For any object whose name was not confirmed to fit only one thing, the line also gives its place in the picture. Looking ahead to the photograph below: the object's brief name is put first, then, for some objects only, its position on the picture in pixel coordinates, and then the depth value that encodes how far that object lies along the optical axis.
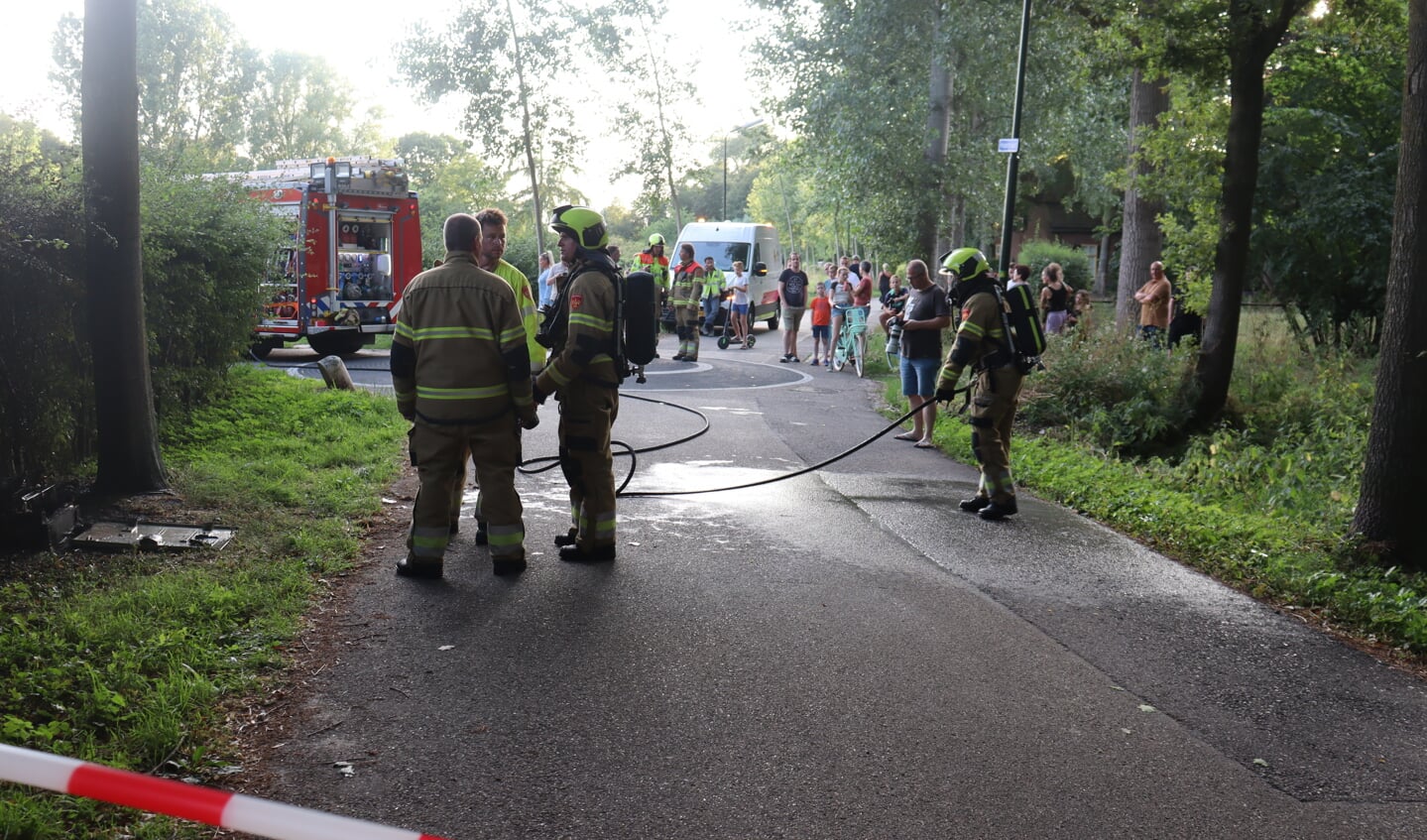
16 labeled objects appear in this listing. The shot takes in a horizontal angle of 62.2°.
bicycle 20.64
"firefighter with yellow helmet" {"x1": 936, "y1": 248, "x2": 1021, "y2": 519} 8.62
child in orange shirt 21.78
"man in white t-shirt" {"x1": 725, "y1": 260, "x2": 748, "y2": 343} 25.22
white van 29.88
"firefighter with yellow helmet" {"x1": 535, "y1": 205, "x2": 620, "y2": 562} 6.60
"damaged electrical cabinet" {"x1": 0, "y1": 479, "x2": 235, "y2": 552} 6.18
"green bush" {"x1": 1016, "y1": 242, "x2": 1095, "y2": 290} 46.44
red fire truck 19.03
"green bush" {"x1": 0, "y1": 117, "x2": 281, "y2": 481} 7.10
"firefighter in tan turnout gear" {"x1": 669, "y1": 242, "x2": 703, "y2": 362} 20.75
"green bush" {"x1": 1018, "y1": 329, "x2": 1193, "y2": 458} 13.07
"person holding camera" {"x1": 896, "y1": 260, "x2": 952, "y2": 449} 12.09
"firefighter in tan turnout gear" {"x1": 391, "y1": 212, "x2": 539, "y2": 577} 6.24
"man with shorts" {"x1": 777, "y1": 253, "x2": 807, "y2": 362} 22.28
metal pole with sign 17.59
